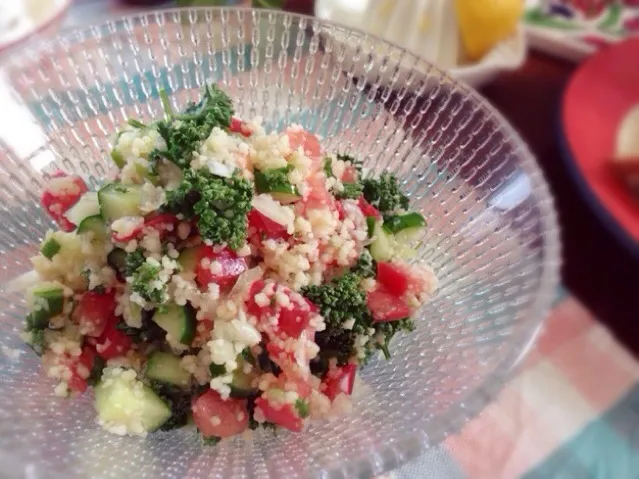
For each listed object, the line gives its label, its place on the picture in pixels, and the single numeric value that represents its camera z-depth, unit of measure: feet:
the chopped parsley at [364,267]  0.61
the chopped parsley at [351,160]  0.71
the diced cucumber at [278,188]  0.58
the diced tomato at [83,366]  0.58
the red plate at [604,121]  0.99
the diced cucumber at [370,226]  0.64
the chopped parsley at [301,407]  0.54
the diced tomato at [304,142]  0.65
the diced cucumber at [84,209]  0.61
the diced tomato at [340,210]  0.62
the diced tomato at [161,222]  0.57
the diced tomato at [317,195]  0.60
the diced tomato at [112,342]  0.58
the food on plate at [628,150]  1.03
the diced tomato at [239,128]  0.64
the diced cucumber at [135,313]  0.57
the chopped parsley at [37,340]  0.59
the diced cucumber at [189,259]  0.57
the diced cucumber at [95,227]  0.60
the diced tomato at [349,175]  0.68
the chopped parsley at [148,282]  0.54
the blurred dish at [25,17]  1.04
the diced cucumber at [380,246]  0.64
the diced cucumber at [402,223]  0.67
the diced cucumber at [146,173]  0.60
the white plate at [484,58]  1.10
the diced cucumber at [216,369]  0.54
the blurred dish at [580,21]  1.32
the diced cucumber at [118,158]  0.64
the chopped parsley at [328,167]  0.65
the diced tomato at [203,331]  0.56
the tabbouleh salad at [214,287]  0.55
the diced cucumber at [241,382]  0.55
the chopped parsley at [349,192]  0.65
